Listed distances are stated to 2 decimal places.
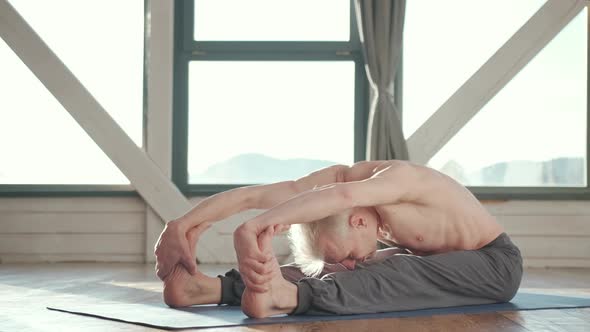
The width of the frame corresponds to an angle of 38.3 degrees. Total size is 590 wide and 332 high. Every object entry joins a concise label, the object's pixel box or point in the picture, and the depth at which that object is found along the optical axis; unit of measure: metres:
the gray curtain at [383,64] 5.34
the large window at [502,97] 5.71
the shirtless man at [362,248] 2.63
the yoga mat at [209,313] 2.62
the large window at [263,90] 5.68
